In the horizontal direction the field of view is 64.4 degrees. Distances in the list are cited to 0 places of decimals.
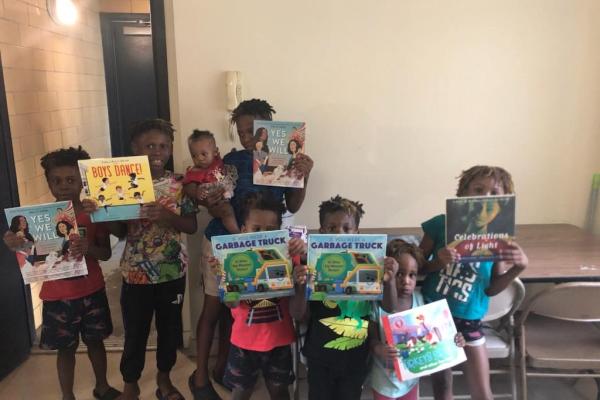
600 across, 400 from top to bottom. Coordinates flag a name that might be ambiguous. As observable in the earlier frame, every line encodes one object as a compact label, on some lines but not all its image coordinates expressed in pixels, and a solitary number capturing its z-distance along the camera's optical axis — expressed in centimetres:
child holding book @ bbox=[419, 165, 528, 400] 192
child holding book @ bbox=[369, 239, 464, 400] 182
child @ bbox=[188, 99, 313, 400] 220
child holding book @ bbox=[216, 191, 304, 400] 189
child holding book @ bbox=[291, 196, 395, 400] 183
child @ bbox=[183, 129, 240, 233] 213
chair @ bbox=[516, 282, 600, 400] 198
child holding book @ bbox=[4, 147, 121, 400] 209
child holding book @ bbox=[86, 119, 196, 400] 211
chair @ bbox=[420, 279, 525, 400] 201
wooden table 216
